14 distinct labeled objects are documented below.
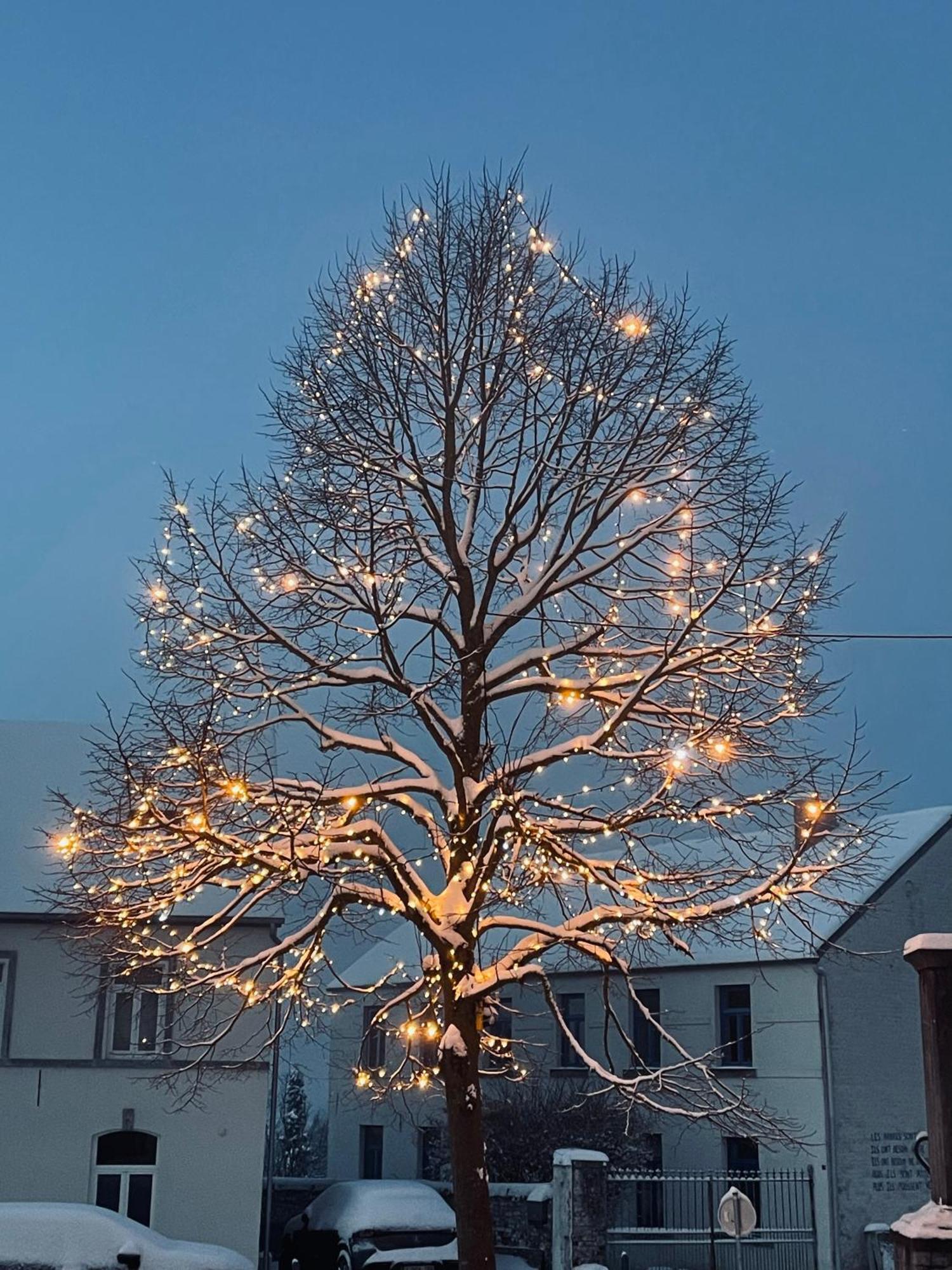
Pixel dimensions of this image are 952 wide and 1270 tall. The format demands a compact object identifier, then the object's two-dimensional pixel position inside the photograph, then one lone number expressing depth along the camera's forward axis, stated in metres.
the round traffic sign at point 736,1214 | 16.28
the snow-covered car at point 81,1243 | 14.73
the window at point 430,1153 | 30.47
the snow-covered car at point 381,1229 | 19.58
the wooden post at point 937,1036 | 10.03
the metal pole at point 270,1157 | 20.31
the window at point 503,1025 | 32.97
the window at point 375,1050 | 32.59
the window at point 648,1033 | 29.59
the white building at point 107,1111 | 19.92
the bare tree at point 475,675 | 13.38
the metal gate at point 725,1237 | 23.53
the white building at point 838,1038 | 24.75
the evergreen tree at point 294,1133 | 44.25
